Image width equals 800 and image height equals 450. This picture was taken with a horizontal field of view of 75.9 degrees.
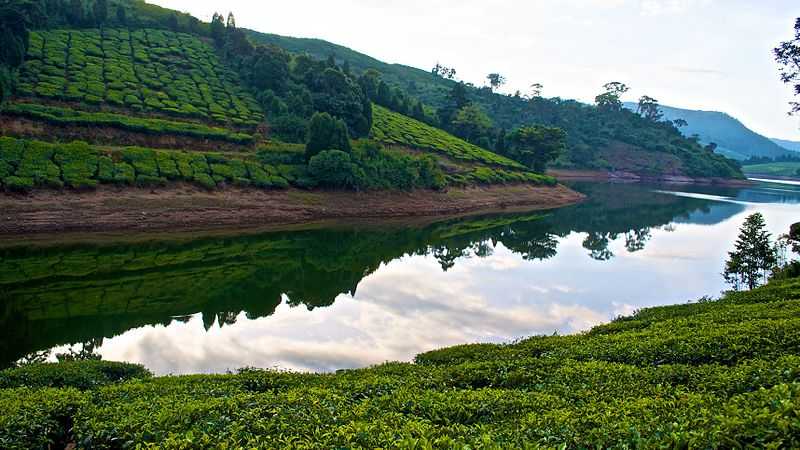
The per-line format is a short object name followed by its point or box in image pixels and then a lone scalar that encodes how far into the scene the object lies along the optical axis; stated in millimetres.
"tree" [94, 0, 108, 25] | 86000
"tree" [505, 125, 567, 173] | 94500
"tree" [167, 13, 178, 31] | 98375
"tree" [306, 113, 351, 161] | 56062
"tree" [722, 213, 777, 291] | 29453
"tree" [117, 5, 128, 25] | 90250
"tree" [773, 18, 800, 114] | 35338
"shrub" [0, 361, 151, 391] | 12836
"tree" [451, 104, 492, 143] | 99625
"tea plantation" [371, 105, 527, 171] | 80669
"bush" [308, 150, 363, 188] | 52719
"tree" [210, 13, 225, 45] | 95688
